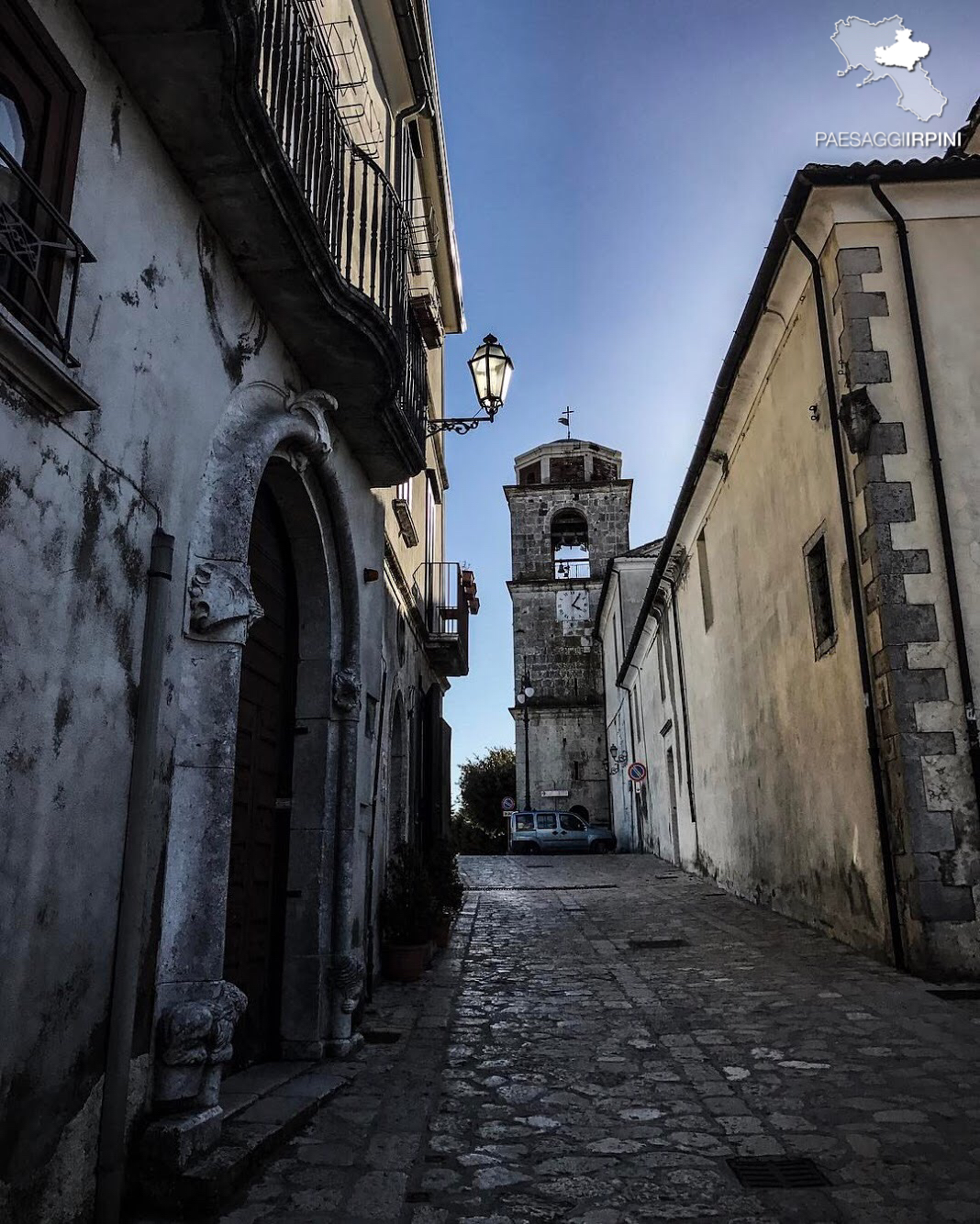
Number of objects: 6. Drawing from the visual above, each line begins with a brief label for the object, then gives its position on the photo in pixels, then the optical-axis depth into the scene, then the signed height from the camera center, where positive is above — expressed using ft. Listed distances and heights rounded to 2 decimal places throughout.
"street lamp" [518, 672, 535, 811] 117.60 +16.61
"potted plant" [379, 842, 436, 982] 25.59 -2.52
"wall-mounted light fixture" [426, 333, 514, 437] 27.61 +12.99
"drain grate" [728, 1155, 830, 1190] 11.58 -4.28
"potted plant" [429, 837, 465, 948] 30.53 -1.90
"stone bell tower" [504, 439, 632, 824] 119.34 +26.81
